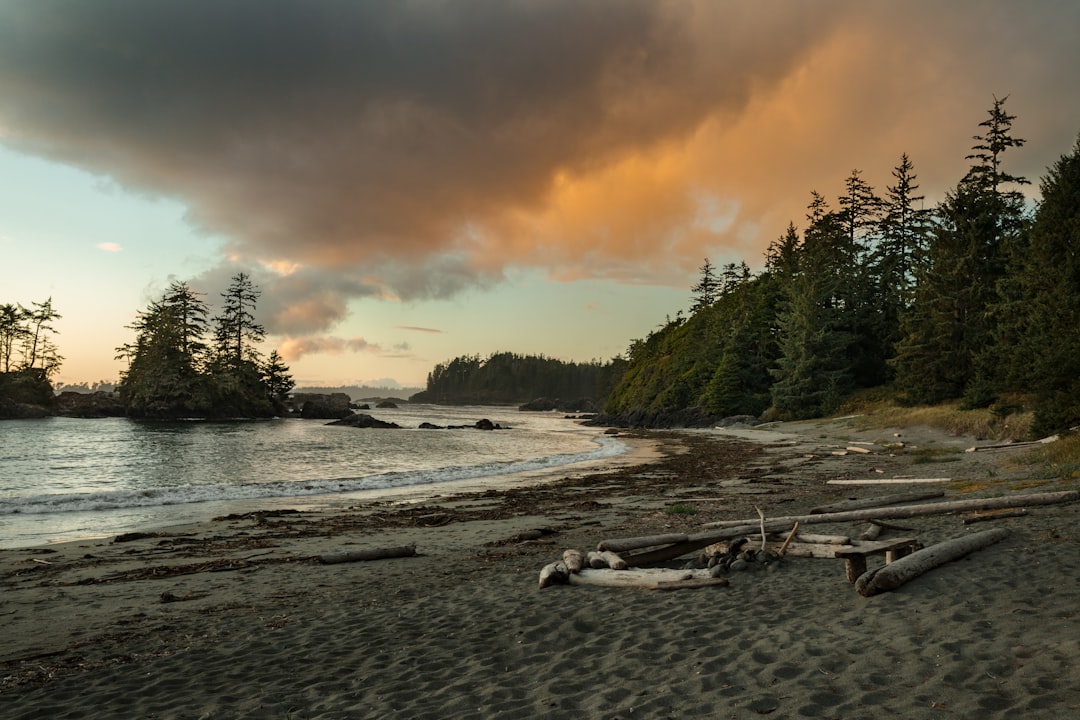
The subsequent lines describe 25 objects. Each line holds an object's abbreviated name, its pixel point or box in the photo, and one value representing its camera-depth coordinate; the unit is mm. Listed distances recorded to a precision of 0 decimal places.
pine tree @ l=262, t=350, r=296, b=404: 94000
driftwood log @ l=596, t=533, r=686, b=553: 10117
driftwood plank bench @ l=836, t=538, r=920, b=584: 7750
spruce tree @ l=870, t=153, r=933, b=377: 62447
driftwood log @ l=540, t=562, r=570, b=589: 8891
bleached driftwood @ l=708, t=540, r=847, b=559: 8875
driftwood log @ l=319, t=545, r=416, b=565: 11484
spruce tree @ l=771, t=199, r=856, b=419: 62000
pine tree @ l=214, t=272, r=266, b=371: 89375
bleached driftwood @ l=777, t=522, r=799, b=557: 8992
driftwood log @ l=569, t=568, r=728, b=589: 8258
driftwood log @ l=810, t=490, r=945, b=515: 13008
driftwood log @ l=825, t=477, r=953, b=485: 16856
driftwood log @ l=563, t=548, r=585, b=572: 9070
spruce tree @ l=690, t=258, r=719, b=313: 116562
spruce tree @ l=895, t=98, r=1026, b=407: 43312
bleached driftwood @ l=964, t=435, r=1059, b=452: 21266
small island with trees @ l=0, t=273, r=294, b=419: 77750
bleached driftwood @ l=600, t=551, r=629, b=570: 9031
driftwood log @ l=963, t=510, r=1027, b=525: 10172
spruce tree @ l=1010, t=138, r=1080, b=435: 21156
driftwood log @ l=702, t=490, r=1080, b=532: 10773
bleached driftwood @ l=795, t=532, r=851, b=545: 9219
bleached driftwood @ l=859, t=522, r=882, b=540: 10035
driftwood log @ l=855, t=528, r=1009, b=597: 7102
